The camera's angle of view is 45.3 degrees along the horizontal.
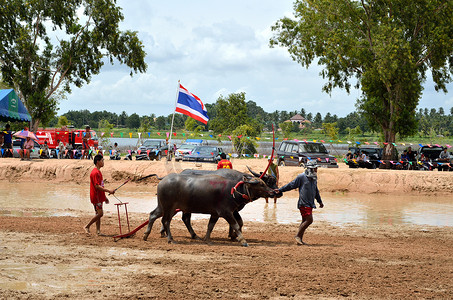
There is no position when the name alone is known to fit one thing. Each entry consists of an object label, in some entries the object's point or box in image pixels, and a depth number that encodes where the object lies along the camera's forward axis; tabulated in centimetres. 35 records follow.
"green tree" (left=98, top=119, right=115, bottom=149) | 5281
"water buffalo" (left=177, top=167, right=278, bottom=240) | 1217
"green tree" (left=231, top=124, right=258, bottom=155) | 4682
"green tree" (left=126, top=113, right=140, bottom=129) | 13270
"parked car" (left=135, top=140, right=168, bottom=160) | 3666
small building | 16511
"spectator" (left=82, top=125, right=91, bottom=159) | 3184
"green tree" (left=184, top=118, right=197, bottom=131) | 7519
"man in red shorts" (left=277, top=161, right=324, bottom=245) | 1188
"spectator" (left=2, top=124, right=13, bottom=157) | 3241
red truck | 4344
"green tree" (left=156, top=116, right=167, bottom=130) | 13050
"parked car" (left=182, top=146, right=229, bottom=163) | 3338
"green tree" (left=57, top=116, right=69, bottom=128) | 7994
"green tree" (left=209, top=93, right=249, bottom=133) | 6500
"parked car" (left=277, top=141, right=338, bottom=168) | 3130
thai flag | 2447
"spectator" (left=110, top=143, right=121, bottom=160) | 3550
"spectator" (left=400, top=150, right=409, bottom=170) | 3242
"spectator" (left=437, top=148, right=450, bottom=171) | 3048
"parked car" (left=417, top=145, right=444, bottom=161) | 3341
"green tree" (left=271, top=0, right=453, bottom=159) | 3114
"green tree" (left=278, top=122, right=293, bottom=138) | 8000
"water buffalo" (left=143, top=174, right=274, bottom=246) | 1183
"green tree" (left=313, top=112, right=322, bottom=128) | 14123
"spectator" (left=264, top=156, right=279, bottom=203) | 1872
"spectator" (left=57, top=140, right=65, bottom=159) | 3485
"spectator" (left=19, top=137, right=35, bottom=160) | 3002
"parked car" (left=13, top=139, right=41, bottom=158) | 3278
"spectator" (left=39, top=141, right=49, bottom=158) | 3508
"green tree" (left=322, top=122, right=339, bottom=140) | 7450
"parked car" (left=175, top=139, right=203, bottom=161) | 3585
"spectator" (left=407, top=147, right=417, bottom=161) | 3309
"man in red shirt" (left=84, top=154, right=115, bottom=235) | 1191
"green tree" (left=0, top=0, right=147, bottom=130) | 3716
